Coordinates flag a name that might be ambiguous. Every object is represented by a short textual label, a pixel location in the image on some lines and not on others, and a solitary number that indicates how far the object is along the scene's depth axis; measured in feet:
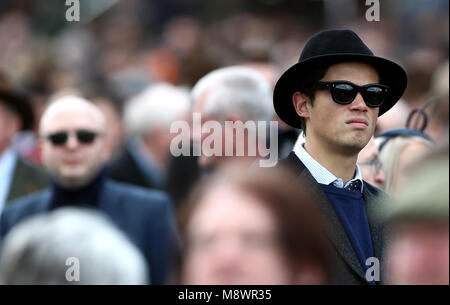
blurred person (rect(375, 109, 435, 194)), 29.14
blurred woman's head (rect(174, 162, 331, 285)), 16.08
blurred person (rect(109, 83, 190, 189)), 43.96
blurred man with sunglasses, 34.73
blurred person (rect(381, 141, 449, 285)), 13.38
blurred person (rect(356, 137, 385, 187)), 28.91
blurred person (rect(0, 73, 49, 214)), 40.32
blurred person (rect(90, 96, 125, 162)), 48.60
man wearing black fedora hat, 22.54
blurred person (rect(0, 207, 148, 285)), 16.90
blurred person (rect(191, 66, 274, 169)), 30.50
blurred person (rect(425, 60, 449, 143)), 35.21
